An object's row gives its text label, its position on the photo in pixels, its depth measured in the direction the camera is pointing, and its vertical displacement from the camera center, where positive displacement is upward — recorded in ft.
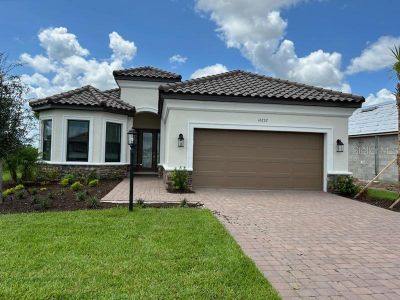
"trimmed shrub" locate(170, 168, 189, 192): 37.19 -2.93
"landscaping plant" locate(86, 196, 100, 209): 27.66 -4.43
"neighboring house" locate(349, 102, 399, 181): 53.78 +3.09
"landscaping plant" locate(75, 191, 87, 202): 30.35 -4.24
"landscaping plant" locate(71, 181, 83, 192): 37.14 -4.05
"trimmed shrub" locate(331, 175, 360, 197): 38.78 -3.34
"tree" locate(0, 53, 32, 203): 28.50 +3.40
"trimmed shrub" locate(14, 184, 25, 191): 36.17 -4.24
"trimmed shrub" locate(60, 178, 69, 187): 42.06 -4.03
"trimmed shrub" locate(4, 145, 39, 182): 43.65 -1.89
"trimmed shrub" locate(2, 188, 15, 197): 33.91 -4.53
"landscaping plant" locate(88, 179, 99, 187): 41.32 -3.96
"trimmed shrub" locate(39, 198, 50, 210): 27.14 -4.53
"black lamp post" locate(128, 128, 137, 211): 25.35 +0.50
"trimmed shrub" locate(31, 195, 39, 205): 29.10 -4.52
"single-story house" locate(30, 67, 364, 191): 39.06 +3.02
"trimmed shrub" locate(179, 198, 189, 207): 28.56 -4.35
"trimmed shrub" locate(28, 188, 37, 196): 34.61 -4.46
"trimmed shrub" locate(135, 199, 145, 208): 27.92 -4.36
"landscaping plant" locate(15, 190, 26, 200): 31.99 -4.46
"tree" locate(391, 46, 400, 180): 32.63 +9.68
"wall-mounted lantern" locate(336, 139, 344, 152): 40.32 +1.60
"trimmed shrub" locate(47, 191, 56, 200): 30.86 -4.37
